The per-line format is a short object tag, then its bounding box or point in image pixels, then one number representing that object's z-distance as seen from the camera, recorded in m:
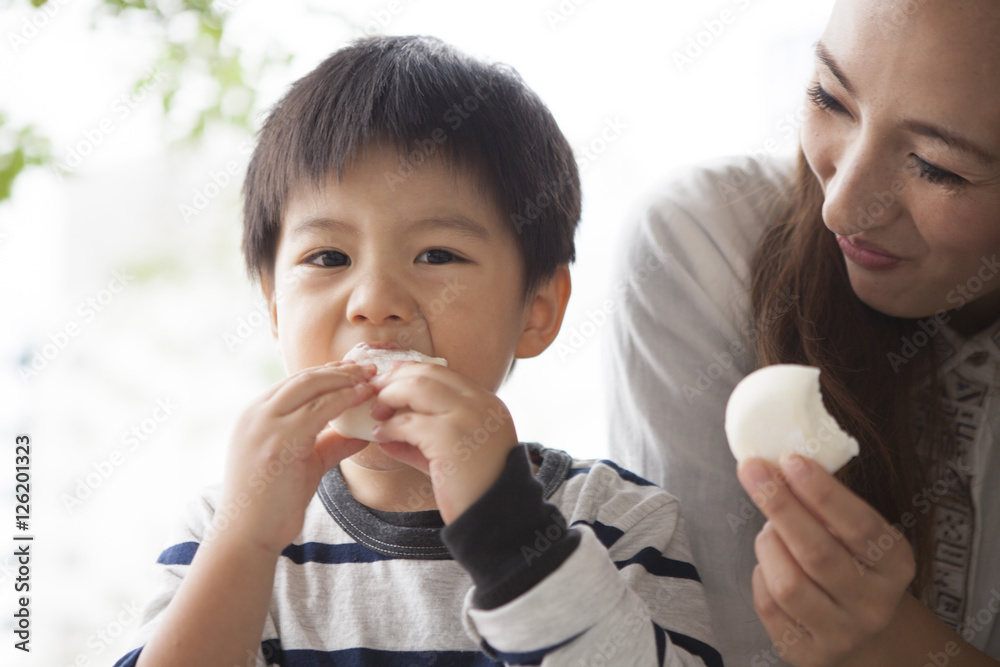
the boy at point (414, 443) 0.83
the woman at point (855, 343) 0.82
